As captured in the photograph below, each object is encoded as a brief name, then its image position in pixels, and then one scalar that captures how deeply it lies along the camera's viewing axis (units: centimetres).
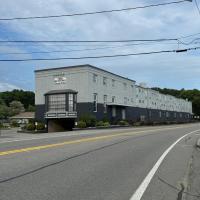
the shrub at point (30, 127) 3218
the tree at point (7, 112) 6442
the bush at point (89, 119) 3227
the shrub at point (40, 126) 3318
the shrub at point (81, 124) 3066
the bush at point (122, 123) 3751
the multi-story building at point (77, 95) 3444
